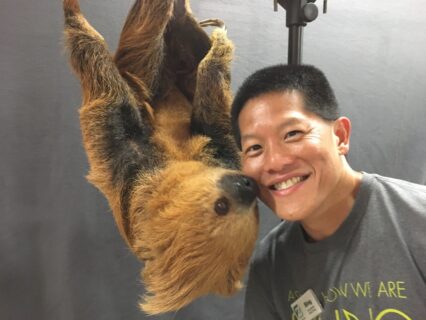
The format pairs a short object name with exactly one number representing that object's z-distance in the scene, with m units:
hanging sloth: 1.22
